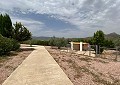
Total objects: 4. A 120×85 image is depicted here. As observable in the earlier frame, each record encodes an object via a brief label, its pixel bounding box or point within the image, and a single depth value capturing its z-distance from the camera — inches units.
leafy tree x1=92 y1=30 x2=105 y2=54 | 604.6
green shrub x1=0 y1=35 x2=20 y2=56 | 264.7
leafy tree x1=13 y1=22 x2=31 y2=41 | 401.3
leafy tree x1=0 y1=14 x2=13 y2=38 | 397.2
